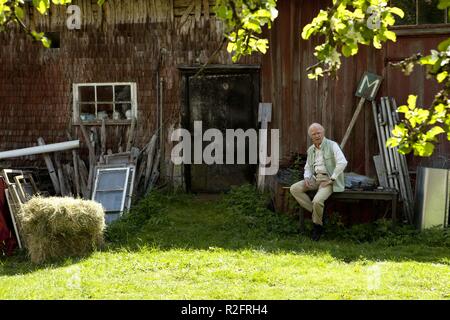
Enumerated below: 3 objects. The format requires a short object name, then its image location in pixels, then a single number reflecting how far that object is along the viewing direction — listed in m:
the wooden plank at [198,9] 9.58
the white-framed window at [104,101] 9.87
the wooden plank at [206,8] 9.56
